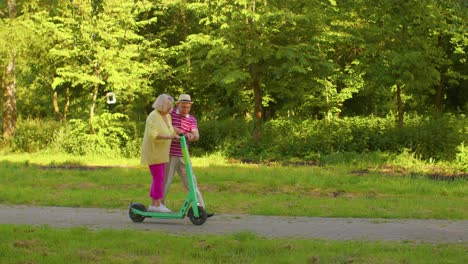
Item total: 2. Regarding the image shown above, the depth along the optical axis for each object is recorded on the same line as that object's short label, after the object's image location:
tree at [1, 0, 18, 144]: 28.22
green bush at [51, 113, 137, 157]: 26.12
